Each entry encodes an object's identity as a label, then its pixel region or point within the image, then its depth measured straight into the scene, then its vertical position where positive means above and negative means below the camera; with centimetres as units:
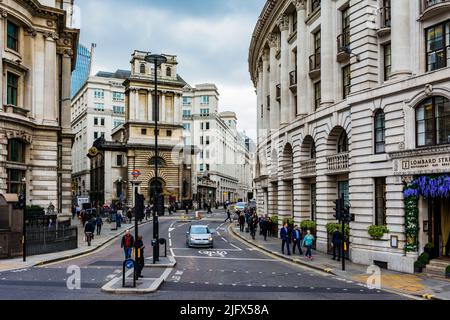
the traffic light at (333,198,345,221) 2366 -101
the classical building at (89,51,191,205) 8550 +736
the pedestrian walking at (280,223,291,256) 2962 -289
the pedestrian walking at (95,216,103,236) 4228 -300
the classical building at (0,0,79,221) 3803 +700
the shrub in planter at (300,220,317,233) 3334 -254
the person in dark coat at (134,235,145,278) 1878 -264
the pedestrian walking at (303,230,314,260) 2738 -301
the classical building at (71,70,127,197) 11525 +1682
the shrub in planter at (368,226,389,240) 2432 -213
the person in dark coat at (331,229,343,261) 2675 -283
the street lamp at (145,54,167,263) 2358 -95
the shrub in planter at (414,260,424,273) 2223 -345
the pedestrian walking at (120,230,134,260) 2269 -248
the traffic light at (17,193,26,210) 2573 -77
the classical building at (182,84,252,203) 12144 +1238
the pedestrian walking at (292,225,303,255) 2966 -302
